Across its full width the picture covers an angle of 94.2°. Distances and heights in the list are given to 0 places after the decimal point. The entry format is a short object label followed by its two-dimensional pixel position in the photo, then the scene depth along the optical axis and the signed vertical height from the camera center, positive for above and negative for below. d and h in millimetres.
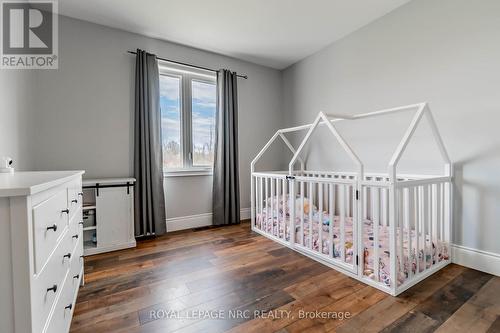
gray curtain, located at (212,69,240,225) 3186 +82
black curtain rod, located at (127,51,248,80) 2857 +1272
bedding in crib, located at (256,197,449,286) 1667 -712
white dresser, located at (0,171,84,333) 616 -281
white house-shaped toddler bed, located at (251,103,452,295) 1598 -602
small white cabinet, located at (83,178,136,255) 2283 -516
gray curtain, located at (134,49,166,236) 2662 +175
